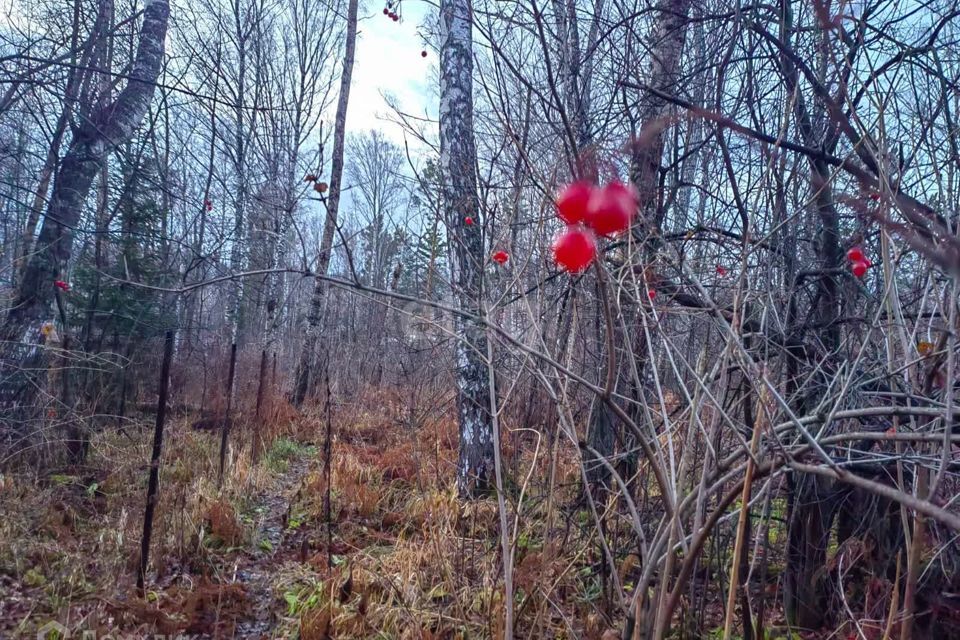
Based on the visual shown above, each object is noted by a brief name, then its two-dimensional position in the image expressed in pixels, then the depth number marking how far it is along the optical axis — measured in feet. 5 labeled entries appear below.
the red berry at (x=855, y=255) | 5.84
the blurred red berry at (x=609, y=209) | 2.64
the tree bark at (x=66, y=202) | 16.35
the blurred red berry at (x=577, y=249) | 2.91
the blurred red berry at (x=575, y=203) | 2.77
